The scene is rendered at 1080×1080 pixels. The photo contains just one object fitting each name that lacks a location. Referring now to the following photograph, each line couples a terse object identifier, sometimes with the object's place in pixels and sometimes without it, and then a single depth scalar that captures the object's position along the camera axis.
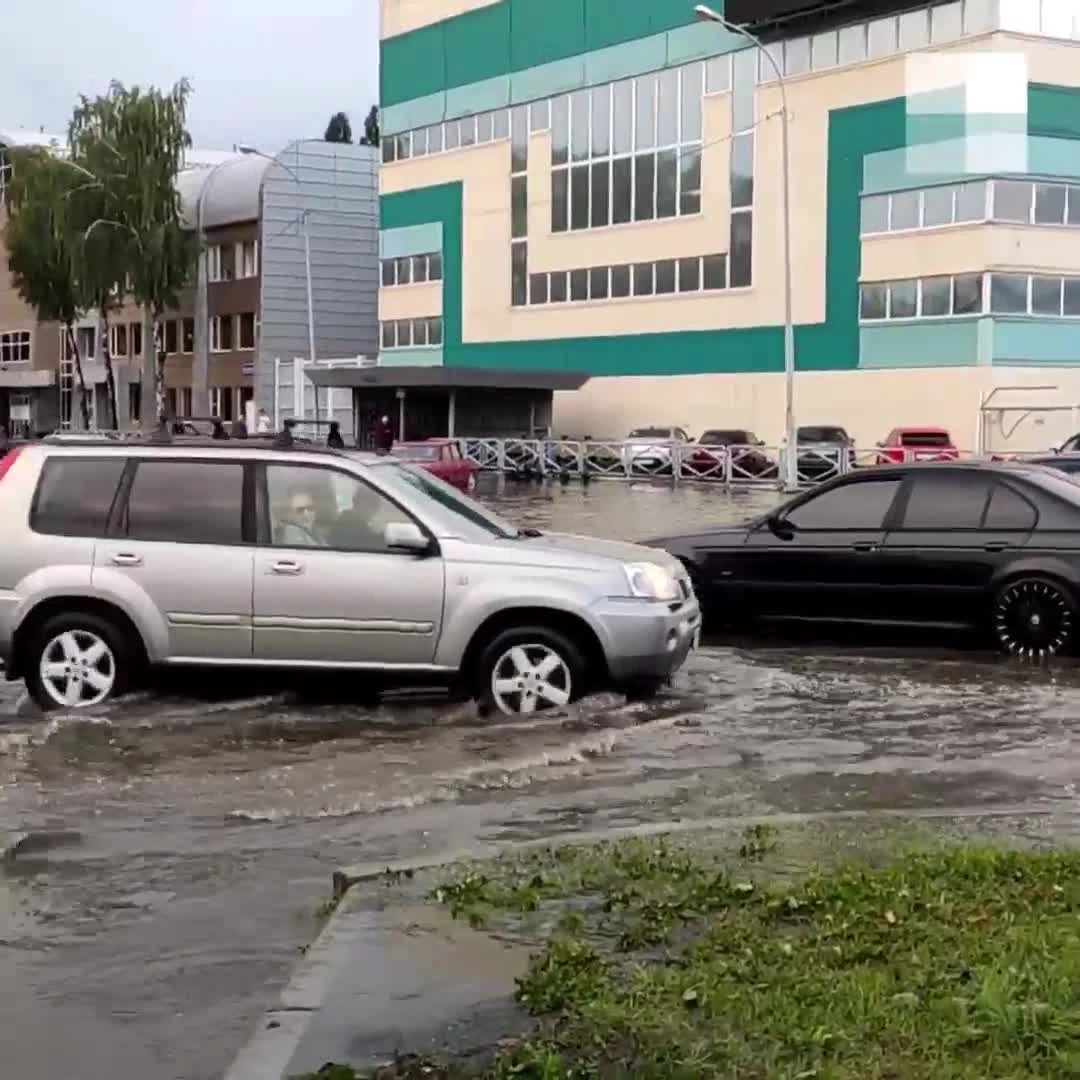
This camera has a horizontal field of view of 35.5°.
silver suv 10.03
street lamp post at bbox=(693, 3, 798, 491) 43.53
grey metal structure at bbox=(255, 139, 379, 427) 72.25
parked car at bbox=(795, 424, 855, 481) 44.97
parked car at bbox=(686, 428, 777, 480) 47.47
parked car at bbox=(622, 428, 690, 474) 50.38
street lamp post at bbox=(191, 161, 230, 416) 75.25
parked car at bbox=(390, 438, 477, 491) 35.69
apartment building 72.62
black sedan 12.50
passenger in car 10.23
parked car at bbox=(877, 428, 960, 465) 42.12
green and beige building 47.16
